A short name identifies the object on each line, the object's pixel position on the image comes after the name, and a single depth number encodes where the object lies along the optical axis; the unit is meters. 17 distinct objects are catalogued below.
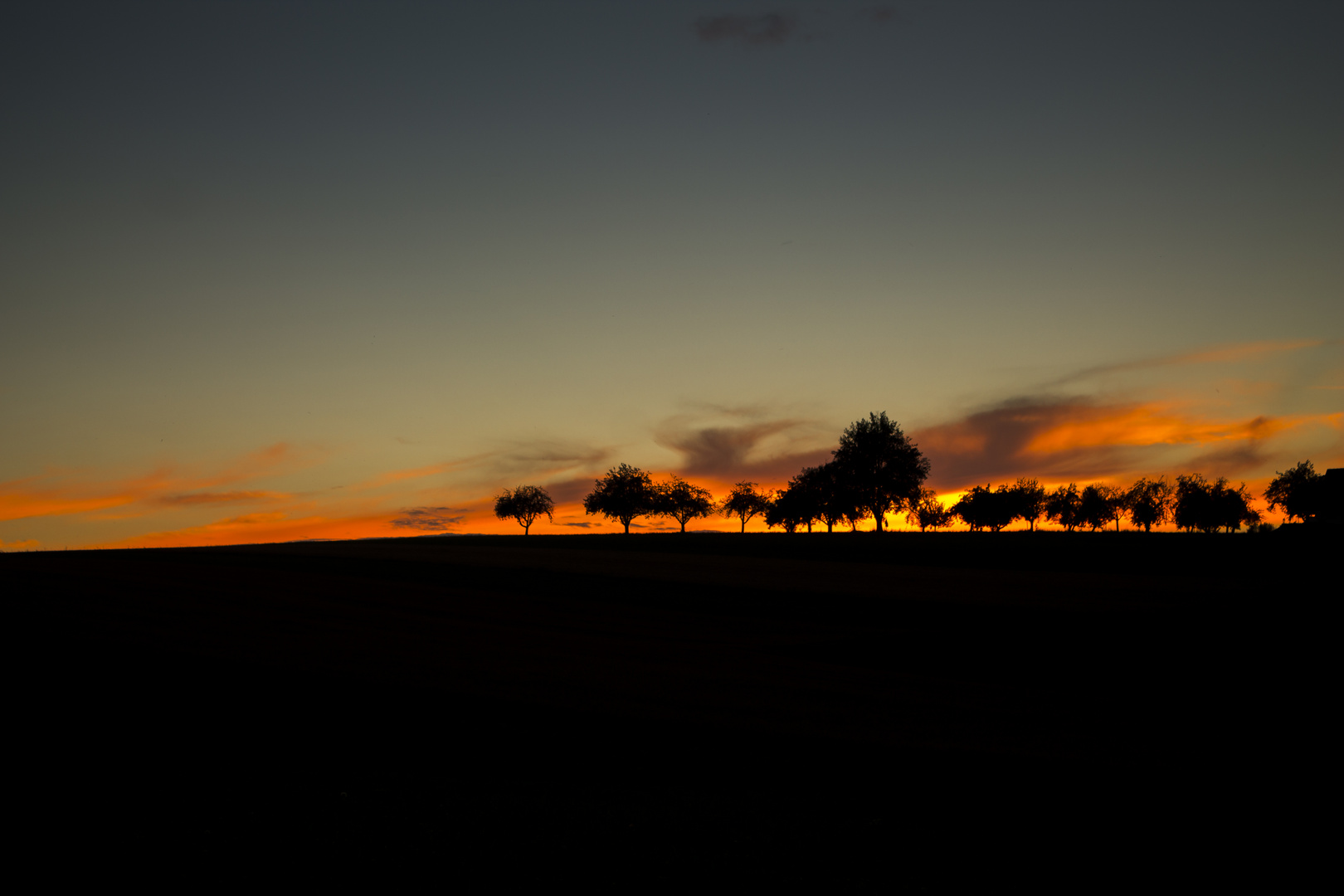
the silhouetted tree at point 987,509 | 187.12
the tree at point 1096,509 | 193.38
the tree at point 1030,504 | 191.25
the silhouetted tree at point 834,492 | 122.41
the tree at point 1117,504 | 193.50
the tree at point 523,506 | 171.88
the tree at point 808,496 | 133.12
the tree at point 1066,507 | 195.50
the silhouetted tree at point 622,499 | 156.50
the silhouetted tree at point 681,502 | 161.75
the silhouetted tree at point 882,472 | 121.25
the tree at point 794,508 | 151.62
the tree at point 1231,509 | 173.88
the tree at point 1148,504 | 190.62
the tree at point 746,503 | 183.88
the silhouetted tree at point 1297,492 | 139.55
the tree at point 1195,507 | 178.25
